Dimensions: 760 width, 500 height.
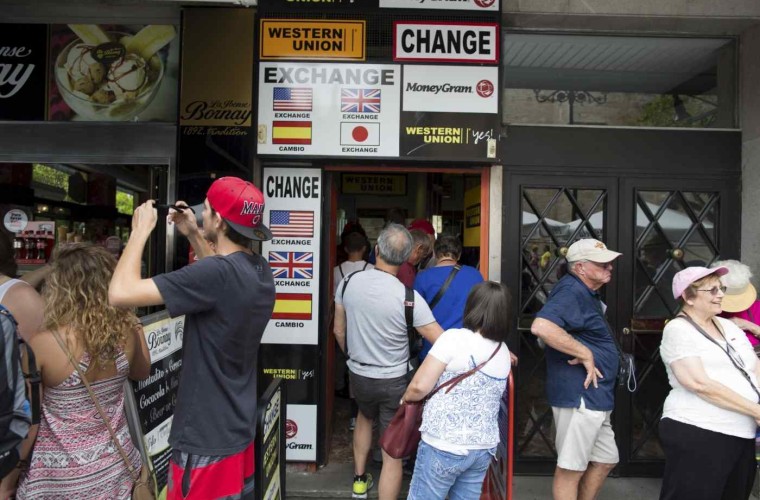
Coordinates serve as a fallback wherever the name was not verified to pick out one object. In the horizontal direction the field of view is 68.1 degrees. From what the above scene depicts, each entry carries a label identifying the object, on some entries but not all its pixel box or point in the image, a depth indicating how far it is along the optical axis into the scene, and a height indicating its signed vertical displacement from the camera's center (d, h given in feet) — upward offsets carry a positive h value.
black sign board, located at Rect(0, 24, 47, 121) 15.26 +4.78
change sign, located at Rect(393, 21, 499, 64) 14.39 +5.46
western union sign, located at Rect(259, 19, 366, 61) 14.34 +5.38
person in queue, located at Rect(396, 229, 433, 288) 15.35 -0.01
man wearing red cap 6.56 -1.09
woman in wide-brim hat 11.94 -0.87
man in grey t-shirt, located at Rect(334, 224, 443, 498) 12.14 -1.59
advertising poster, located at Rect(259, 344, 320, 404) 14.64 -3.00
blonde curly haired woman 6.93 -1.73
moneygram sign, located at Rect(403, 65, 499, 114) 14.32 +4.21
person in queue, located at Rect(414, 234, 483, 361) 13.29 -0.74
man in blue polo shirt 11.04 -2.14
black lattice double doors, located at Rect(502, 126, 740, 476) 14.69 +0.21
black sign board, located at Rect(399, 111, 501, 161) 14.26 +3.02
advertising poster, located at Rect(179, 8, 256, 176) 14.17 +4.08
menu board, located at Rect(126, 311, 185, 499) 8.57 -2.27
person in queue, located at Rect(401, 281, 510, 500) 8.64 -2.22
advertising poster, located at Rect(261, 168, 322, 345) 14.66 +0.08
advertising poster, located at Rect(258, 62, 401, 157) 14.28 +3.41
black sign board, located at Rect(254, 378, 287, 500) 7.92 -2.97
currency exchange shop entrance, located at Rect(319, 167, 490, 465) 15.07 +1.73
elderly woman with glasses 9.55 -2.39
